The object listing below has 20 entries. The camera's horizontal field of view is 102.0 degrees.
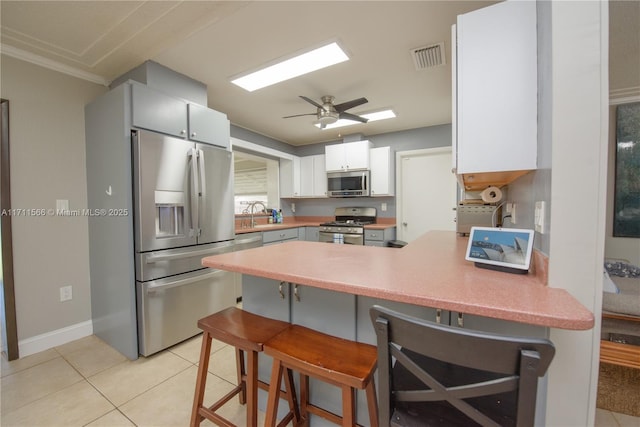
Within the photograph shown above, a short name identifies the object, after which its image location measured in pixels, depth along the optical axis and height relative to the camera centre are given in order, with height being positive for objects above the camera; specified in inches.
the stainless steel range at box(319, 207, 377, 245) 158.6 -12.5
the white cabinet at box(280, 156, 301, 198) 193.6 +22.3
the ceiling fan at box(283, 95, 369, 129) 106.9 +40.7
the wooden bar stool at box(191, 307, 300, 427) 46.1 -24.9
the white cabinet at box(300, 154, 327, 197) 189.0 +22.3
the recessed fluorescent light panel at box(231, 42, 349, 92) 83.4 +49.3
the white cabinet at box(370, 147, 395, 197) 165.5 +21.3
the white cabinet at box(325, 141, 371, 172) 168.6 +33.5
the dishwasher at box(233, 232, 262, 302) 117.0 -17.8
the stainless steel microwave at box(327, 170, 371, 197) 167.5 +15.0
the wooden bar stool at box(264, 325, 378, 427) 35.9 -23.0
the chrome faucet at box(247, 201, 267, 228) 154.4 -0.7
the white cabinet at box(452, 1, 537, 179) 41.6 +19.4
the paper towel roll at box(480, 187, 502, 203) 81.1 +3.3
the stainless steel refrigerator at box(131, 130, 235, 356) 79.4 -8.1
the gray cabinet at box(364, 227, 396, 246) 157.2 -19.0
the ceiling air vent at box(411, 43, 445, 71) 81.5 +49.3
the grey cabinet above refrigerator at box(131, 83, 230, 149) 79.6 +31.1
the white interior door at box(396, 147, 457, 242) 158.6 +8.4
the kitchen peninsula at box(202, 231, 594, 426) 29.9 -11.3
